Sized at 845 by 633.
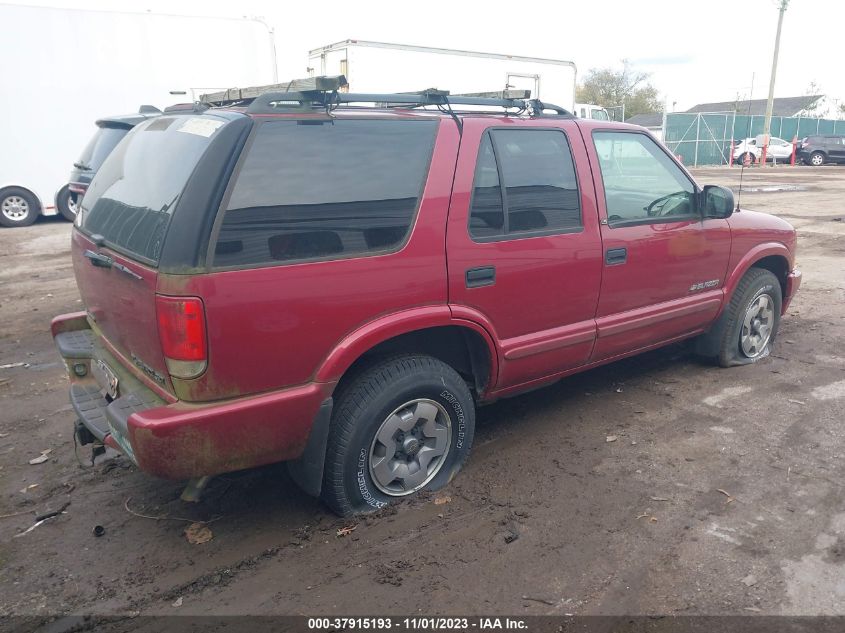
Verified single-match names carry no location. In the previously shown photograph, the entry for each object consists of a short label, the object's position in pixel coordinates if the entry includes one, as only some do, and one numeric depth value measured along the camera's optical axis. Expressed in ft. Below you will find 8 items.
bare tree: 186.29
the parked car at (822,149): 104.42
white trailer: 41.16
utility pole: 95.71
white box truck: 44.24
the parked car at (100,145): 31.09
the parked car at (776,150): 108.78
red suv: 8.85
